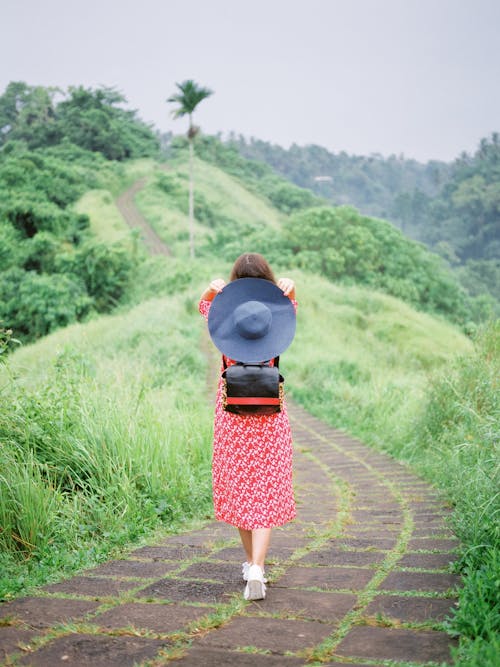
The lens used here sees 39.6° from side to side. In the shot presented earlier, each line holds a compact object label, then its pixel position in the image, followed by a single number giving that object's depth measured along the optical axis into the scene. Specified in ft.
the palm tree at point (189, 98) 99.81
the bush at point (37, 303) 70.79
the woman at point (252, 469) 10.57
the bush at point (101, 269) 79.20
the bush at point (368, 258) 89.61
